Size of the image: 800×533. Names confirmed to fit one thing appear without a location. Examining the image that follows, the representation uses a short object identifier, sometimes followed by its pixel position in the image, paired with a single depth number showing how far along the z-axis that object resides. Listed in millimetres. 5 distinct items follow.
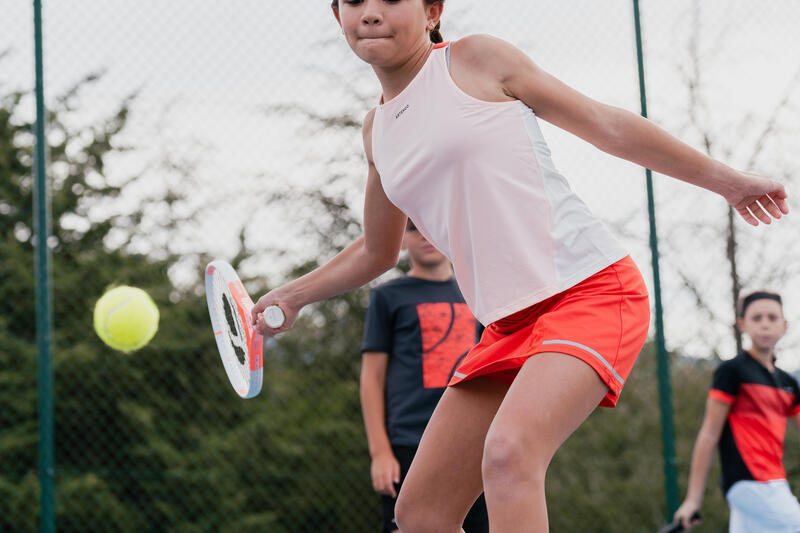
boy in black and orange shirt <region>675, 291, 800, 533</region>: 7297
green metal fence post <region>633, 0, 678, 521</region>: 8750
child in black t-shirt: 6461
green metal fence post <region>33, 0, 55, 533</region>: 8984
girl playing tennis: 3600
